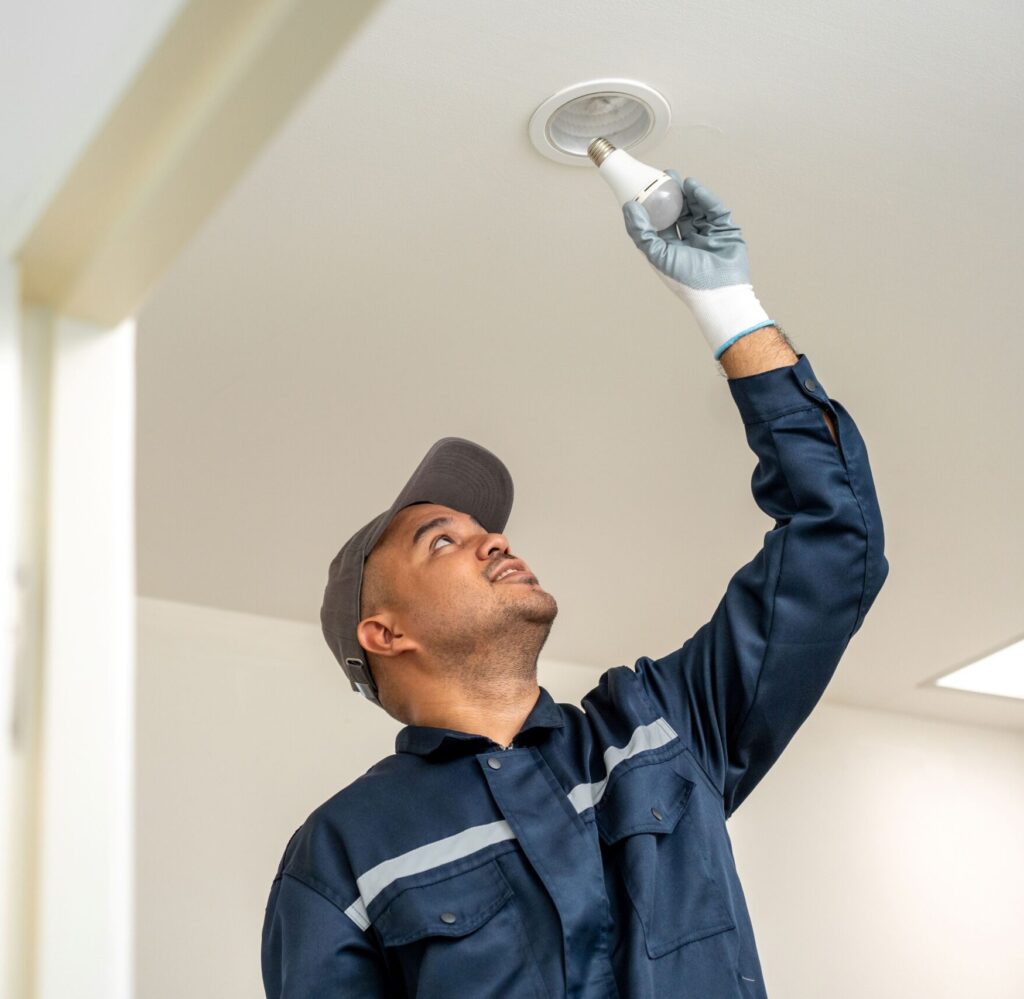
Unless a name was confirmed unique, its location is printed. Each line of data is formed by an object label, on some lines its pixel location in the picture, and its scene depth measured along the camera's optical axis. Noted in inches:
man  50.4
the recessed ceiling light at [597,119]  65.8
